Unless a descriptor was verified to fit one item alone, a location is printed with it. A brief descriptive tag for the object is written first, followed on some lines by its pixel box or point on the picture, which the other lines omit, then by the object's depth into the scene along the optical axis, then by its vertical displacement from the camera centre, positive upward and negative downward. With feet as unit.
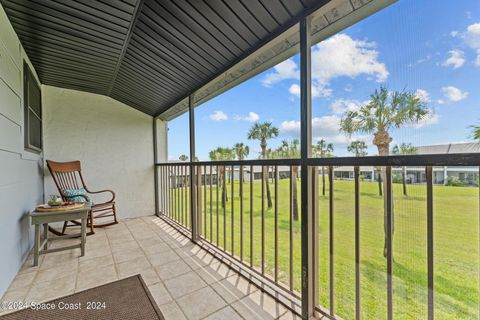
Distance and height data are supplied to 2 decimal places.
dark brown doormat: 4.88 -3.47
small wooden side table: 7.25 -2.01
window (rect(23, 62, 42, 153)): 8.08 +2.19
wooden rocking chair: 10.39 -1.06
